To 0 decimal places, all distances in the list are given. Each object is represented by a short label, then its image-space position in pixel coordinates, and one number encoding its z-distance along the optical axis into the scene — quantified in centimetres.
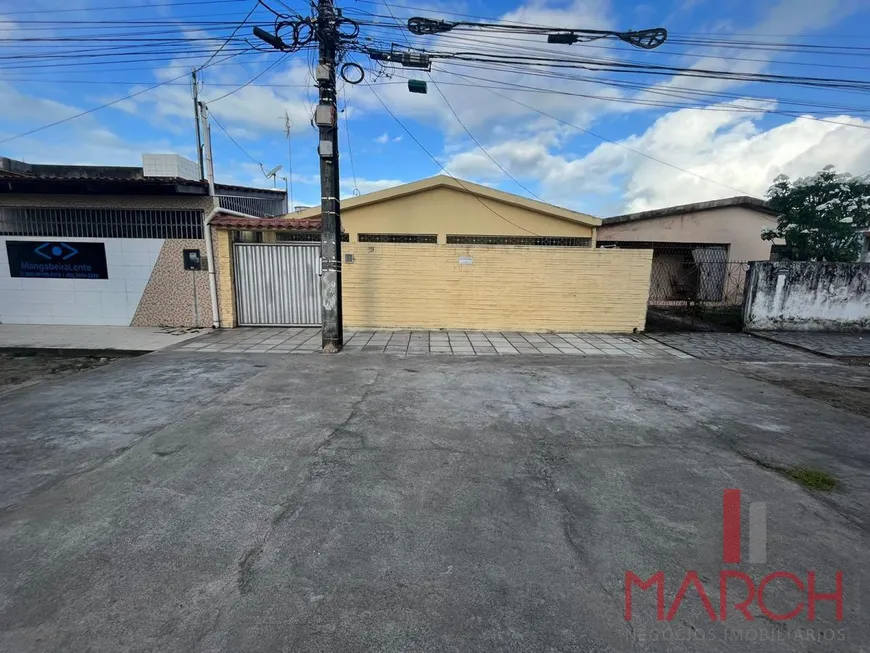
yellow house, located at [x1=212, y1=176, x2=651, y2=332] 911
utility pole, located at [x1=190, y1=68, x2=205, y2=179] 1190
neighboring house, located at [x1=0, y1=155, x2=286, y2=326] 884
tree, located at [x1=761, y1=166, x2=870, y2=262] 979
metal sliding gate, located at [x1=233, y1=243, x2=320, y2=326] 916
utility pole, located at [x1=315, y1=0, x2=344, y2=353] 667
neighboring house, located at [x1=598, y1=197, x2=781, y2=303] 1314
